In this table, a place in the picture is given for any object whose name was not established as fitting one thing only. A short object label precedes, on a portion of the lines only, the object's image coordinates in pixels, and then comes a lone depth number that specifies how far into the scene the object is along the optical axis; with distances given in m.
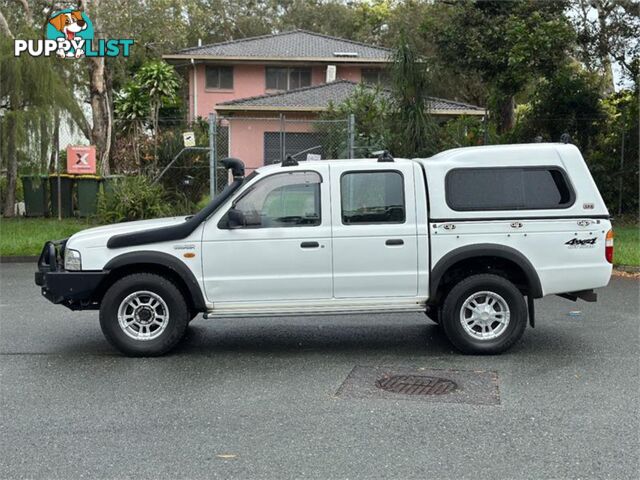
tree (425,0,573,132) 17.31
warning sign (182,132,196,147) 18.77
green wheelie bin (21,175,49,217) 21.00
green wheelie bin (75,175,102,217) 20.70
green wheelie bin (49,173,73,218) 21.02
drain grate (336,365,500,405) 6.20
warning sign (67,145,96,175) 20.58
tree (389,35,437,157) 17.33
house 35.12
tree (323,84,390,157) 17.55
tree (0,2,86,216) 20.25
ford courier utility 7.41
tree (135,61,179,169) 29.83
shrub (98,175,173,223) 18.20
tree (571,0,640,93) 18.56
